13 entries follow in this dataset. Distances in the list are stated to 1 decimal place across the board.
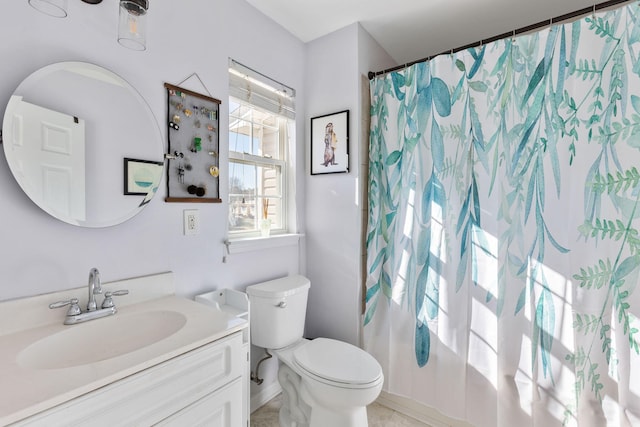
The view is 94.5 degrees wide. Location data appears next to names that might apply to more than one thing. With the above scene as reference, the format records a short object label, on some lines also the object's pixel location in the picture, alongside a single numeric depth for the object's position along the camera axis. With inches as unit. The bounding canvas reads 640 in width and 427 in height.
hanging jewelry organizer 55.8
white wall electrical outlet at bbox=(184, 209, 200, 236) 57.9
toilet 54.3
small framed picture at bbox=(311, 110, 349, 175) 77.7
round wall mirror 39.7
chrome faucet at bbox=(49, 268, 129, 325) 40.9
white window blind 67.8
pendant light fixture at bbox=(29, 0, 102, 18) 38.0
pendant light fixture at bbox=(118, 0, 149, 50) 42.5
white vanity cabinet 27.6
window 70.2
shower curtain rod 53.1
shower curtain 51.6
